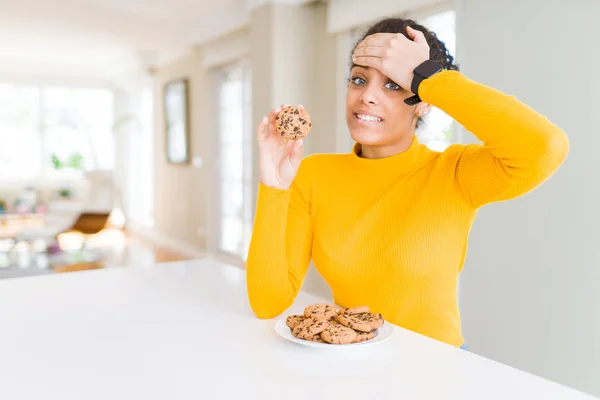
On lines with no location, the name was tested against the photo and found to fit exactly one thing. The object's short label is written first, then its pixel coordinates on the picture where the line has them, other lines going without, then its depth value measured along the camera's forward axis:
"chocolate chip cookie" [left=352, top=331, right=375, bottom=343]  0.94
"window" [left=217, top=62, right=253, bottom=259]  5.74
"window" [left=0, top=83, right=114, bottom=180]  9.08
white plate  0.91
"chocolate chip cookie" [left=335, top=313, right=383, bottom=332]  0.97
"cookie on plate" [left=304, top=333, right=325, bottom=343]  0.94
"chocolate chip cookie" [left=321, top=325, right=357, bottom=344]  0.92
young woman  1.11
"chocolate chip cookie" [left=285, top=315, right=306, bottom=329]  1.00
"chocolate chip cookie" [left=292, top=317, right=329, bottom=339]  0.95
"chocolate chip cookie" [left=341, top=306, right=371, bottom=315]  1.02
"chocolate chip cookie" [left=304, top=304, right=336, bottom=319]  1.02
